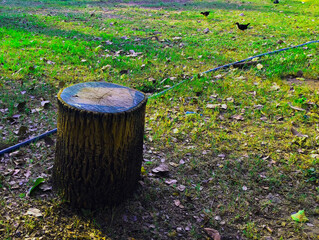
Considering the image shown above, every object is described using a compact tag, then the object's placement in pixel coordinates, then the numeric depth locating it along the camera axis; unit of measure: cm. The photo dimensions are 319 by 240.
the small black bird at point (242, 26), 719
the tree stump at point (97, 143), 204
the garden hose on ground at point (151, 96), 295
